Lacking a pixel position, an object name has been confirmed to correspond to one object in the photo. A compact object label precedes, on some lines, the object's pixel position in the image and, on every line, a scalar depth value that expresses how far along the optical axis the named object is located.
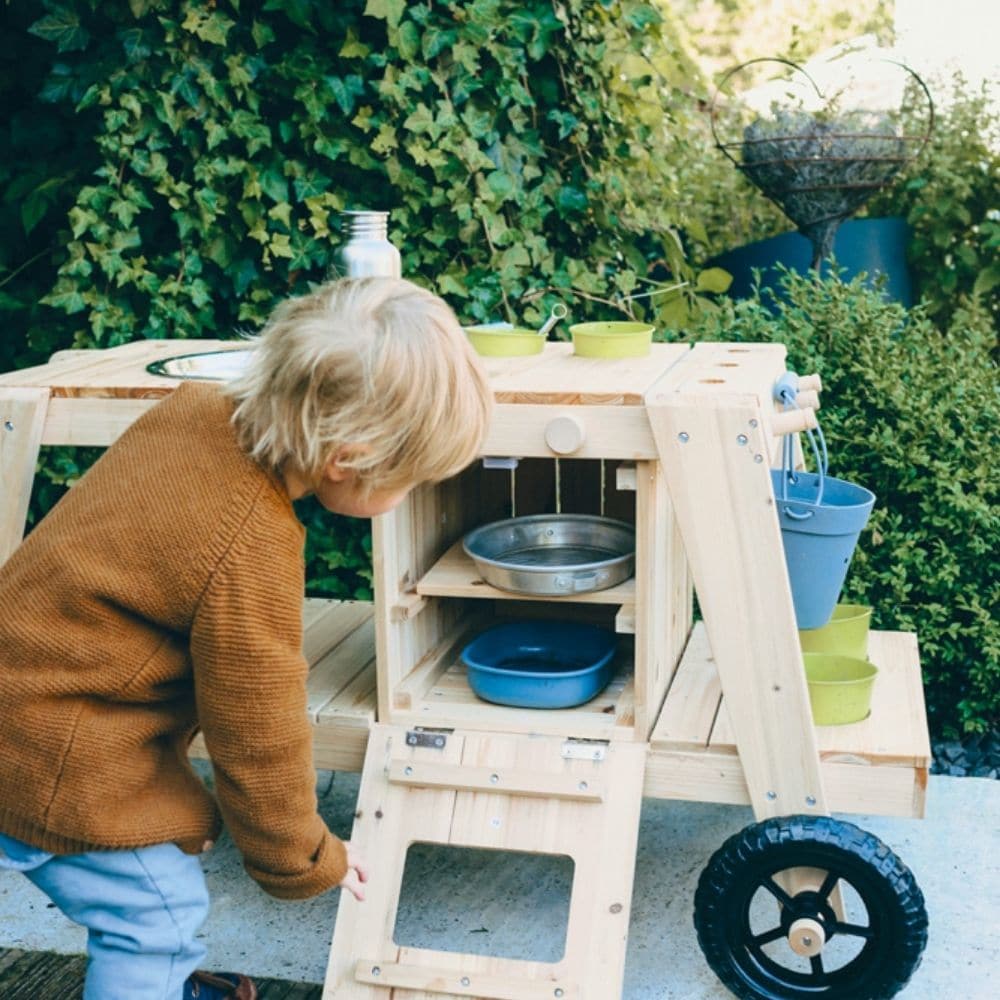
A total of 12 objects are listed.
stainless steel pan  2.47
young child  1.56
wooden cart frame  1.96
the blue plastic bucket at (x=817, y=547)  2.24
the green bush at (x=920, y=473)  3.05
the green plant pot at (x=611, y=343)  2.38
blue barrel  4.36
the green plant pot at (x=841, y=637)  2.44
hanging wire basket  4.08
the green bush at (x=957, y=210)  4.31
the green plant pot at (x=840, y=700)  2.19
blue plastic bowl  2.25
